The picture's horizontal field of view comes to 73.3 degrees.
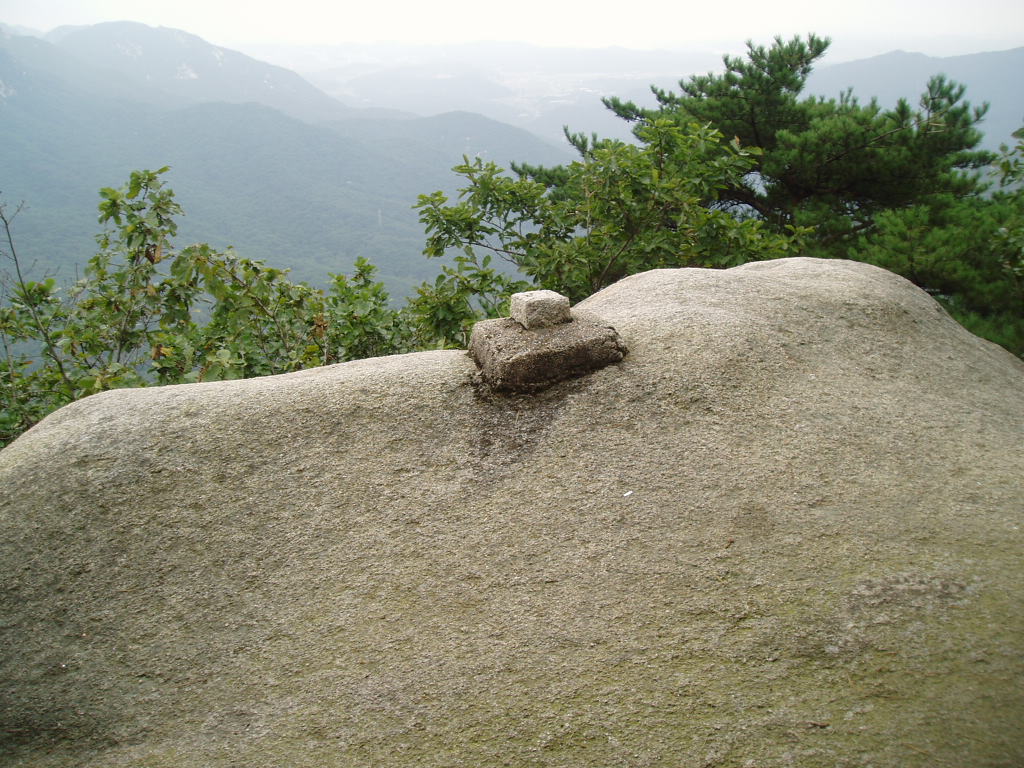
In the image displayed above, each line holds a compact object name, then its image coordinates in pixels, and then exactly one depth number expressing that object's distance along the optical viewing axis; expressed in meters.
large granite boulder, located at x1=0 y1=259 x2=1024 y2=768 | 2.15
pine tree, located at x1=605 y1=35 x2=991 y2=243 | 10.27
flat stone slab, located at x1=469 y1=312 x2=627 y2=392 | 3.34
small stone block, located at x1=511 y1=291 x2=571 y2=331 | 3.60
